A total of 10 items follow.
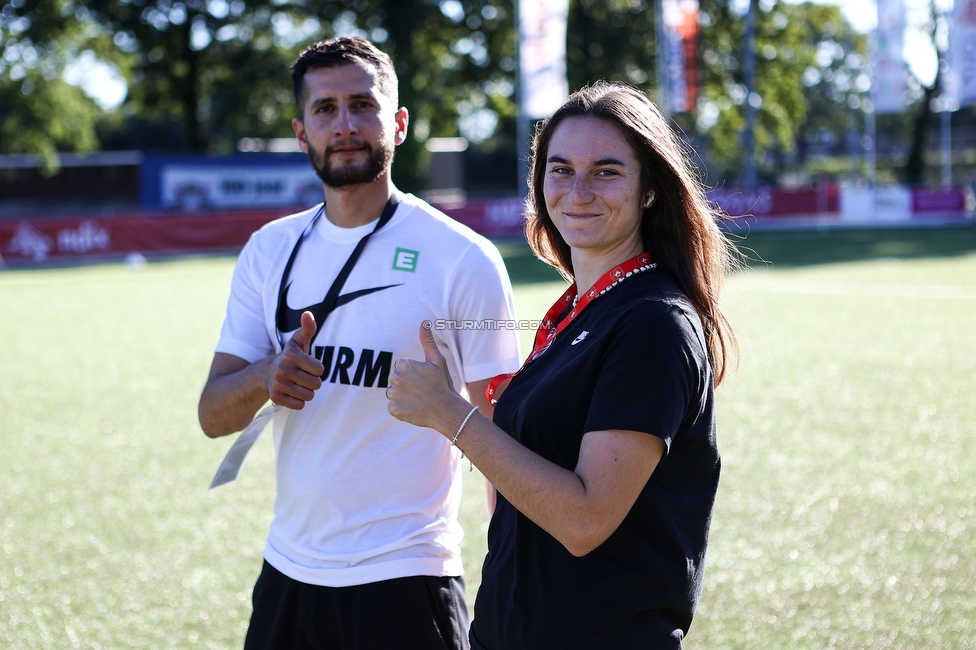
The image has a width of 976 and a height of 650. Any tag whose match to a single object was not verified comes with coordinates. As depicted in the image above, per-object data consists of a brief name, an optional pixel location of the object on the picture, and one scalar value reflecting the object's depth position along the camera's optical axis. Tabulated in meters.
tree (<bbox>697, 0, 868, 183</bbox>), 49.69
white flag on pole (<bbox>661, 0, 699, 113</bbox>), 33.31
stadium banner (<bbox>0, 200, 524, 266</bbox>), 25.36
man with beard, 2.72
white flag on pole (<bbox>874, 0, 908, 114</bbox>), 32.28
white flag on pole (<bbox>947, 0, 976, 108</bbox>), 24.58
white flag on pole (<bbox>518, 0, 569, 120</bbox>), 27.47
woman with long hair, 1.88
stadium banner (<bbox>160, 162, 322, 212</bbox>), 37.12
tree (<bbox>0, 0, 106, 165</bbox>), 43.28
